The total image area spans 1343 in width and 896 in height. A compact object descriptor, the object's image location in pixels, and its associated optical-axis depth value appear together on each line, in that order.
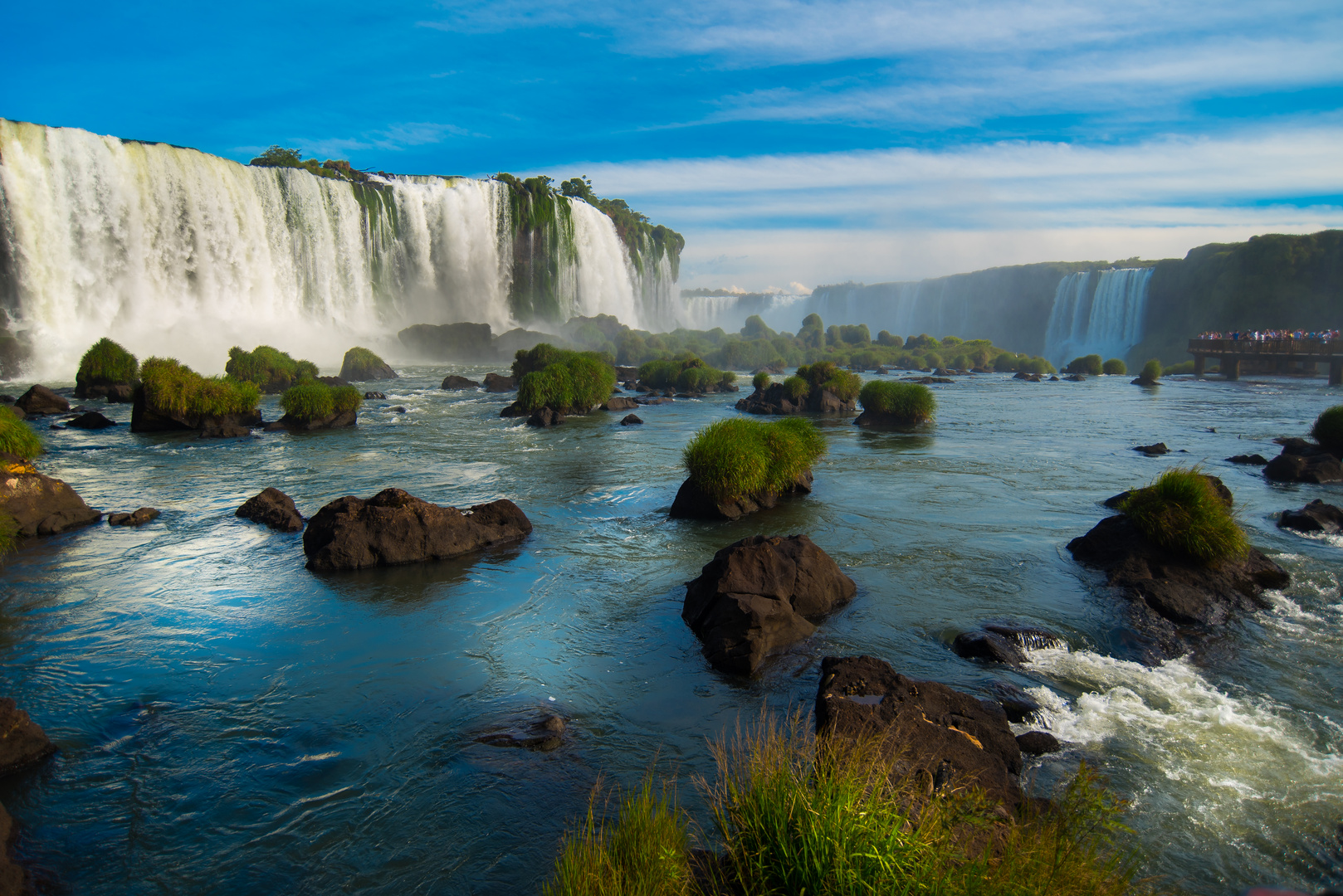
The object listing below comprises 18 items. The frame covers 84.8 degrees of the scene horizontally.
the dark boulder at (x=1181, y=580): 9.54
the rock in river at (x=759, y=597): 8.10
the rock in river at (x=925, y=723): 5.11
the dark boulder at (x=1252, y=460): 20.36
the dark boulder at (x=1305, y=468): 17.94
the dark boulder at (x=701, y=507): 14.56
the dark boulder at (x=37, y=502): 12.74
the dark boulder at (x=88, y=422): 24.38
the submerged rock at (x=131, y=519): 13.64
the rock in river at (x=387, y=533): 11.38
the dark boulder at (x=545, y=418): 29.09
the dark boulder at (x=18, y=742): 5.91
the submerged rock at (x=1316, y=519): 13.23
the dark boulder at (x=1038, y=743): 6.22
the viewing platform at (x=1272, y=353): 48.91
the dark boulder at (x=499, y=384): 41.72
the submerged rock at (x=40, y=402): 26.64
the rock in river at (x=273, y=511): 13.56
